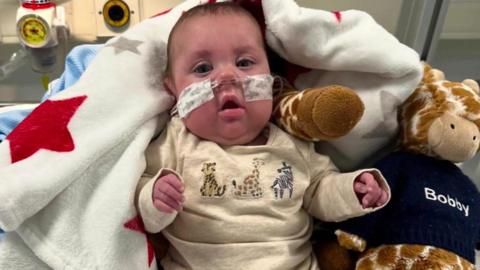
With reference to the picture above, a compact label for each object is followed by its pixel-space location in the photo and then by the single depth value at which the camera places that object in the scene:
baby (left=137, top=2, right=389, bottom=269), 0.70
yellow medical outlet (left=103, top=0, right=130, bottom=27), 1.38
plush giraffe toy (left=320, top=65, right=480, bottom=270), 0.66
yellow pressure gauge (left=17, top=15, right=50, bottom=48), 1.27
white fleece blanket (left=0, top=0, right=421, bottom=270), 0.62
